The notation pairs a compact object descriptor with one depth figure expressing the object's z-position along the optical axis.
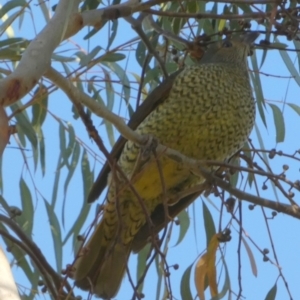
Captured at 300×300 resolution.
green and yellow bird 5.67
